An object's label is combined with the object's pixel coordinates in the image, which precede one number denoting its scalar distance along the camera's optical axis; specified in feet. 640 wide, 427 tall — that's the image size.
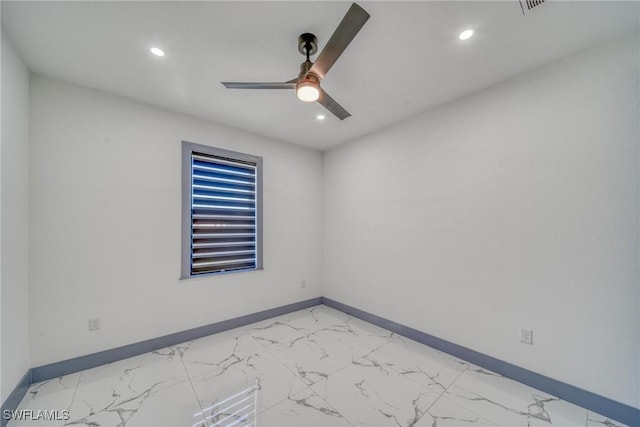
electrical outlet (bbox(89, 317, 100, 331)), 7.64
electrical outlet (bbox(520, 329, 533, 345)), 6.86
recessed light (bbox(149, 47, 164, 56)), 6.17
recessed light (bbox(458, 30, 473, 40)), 5.70
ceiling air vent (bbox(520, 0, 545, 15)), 4.91
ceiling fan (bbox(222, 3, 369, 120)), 4.40
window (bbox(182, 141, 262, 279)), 9.58
